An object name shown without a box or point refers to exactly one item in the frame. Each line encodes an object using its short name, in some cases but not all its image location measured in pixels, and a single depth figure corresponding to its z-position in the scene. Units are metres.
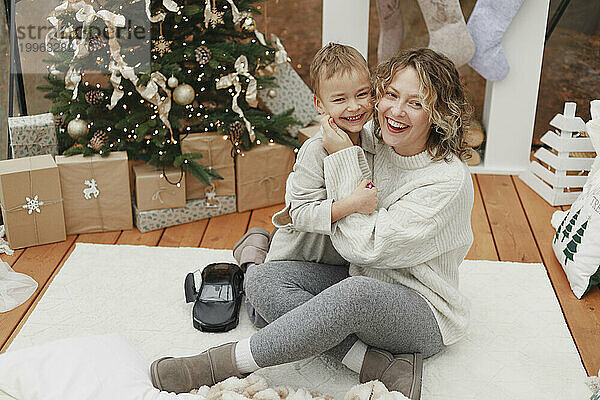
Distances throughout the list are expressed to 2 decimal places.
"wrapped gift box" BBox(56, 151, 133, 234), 2.54
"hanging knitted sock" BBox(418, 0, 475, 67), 2.97
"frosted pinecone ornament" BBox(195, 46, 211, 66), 2.54
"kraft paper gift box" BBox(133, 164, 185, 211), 2.62
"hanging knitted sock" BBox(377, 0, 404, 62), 3.06
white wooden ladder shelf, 2.87
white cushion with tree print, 2.21
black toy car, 2.01
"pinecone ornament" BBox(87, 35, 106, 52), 2.49
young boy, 1.72
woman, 1.64
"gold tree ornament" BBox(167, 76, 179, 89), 2.51
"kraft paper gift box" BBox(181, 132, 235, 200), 2.66
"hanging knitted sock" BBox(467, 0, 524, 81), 2.98
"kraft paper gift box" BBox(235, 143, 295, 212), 2.78
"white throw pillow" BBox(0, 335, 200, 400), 1.62
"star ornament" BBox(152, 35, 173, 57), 2.54
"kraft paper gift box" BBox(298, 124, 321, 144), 2.84
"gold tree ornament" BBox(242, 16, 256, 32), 2.63
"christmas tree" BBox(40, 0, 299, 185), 2.50
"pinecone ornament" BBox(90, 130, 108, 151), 2.57
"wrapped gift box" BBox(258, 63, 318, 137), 2.83
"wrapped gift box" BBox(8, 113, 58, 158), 2.59
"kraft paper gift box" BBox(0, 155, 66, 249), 2.43
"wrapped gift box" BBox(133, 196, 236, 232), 2.67
